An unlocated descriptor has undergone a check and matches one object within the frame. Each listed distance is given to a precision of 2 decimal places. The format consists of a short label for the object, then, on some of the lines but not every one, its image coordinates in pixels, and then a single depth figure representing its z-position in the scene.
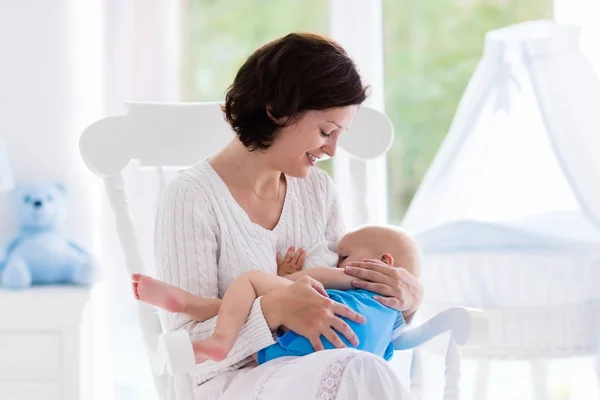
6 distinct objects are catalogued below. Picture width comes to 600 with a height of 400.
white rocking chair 3.39
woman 3.28
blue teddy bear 4.21
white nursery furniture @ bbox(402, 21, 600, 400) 3.94
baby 3.26
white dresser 4.07
